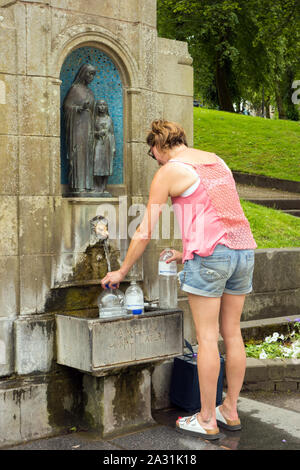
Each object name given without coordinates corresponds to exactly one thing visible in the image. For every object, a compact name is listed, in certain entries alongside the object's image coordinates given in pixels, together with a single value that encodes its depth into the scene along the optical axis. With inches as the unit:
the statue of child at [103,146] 203.8
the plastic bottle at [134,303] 184.4
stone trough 171.2
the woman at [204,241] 169.3
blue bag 199.5
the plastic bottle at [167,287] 201.2
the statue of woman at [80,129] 197.9
